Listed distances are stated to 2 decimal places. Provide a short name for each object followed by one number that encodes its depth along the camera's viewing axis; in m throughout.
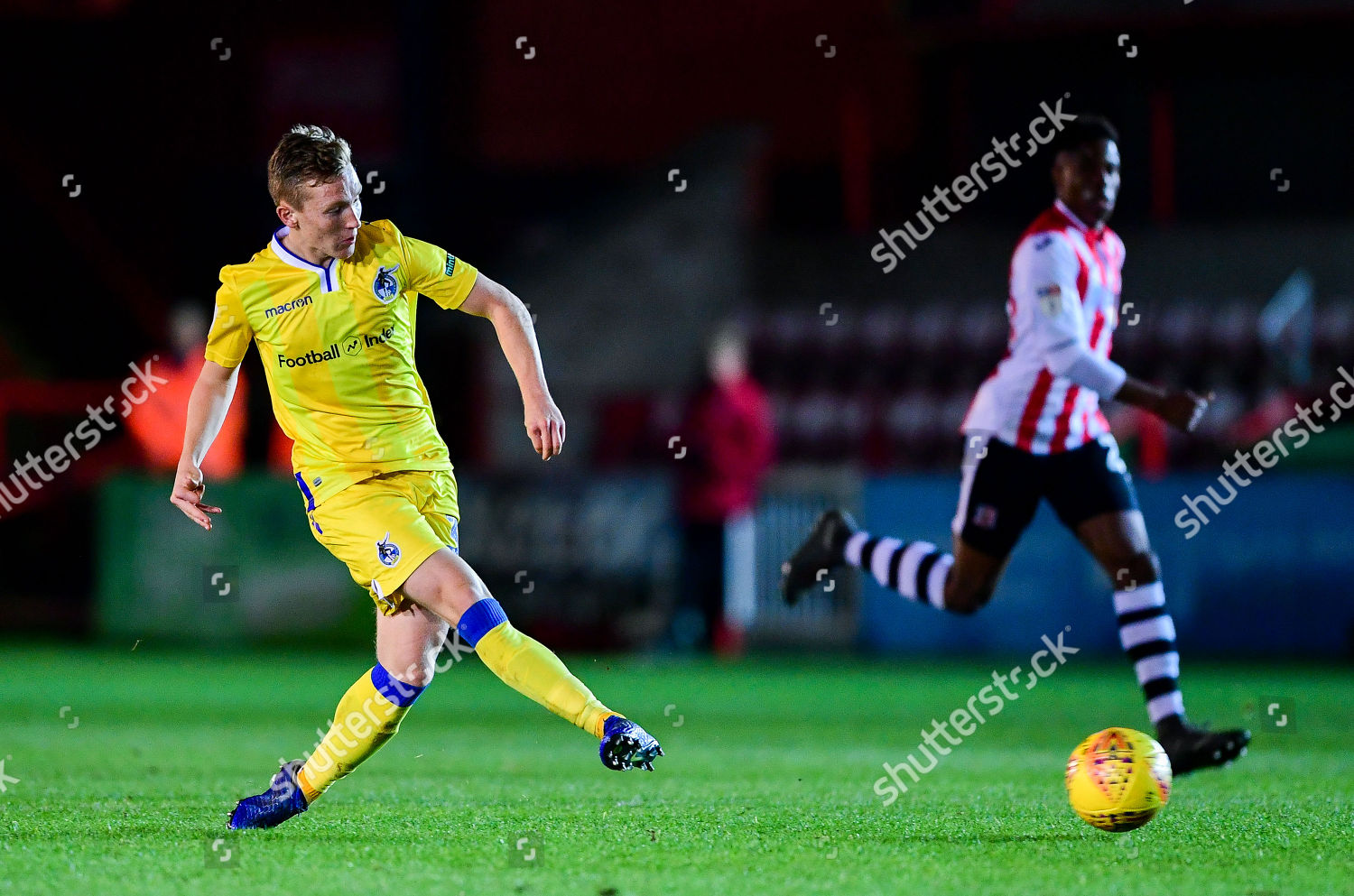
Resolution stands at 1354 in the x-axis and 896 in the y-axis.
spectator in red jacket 26.91
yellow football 10.30
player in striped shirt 13.14
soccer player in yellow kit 10.09
